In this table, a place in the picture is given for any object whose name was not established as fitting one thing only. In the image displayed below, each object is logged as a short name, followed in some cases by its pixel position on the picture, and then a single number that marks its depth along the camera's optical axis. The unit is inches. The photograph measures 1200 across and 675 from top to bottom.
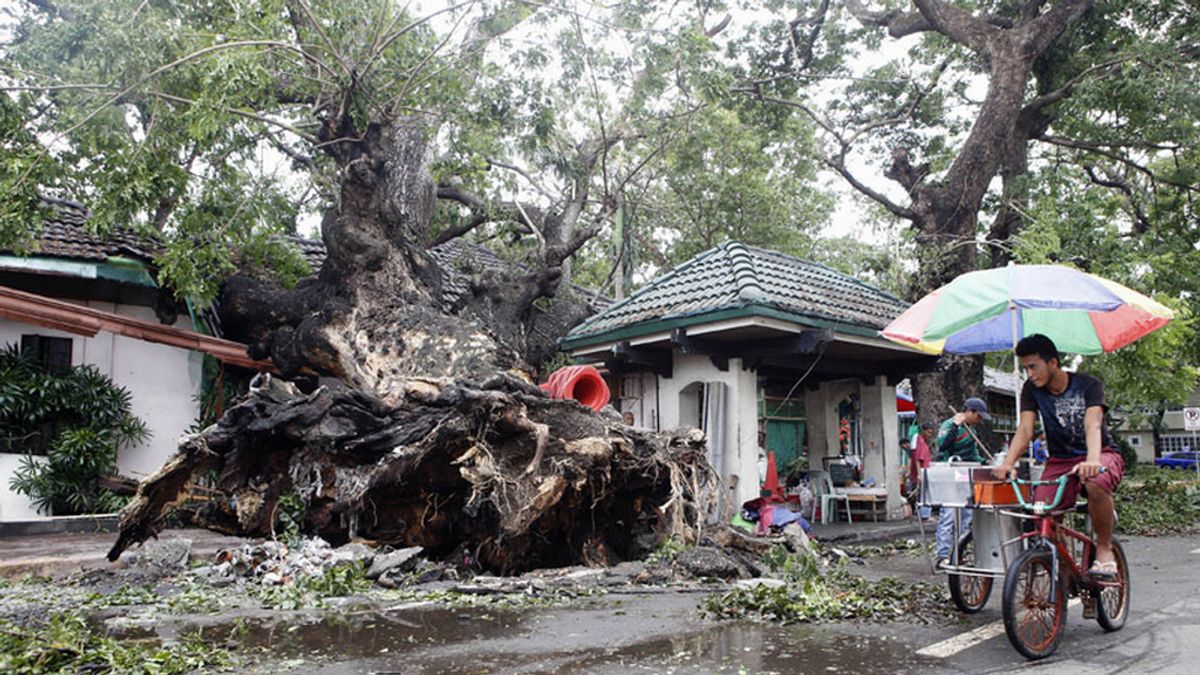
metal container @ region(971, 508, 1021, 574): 225.1
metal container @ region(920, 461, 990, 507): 225.8
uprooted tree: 346.6
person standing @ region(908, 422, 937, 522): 543.5
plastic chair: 531.5
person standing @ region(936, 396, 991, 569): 316.5
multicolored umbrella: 245.9
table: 528.4
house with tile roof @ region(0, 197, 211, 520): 510.3
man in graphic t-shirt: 210.4
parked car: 1775.3
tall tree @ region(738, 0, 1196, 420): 597.0
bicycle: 192.7
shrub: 487.5
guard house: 438.6
